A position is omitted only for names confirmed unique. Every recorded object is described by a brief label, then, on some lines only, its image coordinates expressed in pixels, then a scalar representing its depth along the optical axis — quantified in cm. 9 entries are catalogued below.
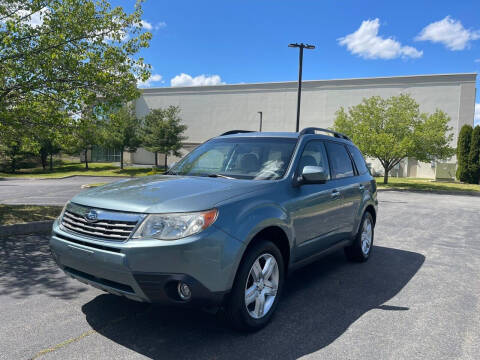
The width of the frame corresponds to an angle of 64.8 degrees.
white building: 3856
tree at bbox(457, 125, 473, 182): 3070
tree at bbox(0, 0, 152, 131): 741
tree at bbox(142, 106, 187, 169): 3634
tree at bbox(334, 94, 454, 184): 2450
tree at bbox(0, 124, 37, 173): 852
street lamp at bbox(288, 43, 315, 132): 1804
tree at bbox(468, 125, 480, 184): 2989
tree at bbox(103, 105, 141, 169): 3528
